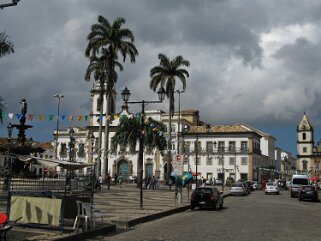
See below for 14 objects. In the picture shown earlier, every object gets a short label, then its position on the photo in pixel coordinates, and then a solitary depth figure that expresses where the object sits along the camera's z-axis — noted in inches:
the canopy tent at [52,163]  516.1
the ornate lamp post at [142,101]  919.0
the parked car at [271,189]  2064.5
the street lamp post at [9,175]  502.6
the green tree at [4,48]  777.1
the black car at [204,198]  1013.8
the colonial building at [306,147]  5561.0
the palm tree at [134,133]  2036.2
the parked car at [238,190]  1882.4
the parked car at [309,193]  1518.2
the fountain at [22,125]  1593.3
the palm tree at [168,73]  2217.0
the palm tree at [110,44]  1877.5
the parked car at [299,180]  2011.3
